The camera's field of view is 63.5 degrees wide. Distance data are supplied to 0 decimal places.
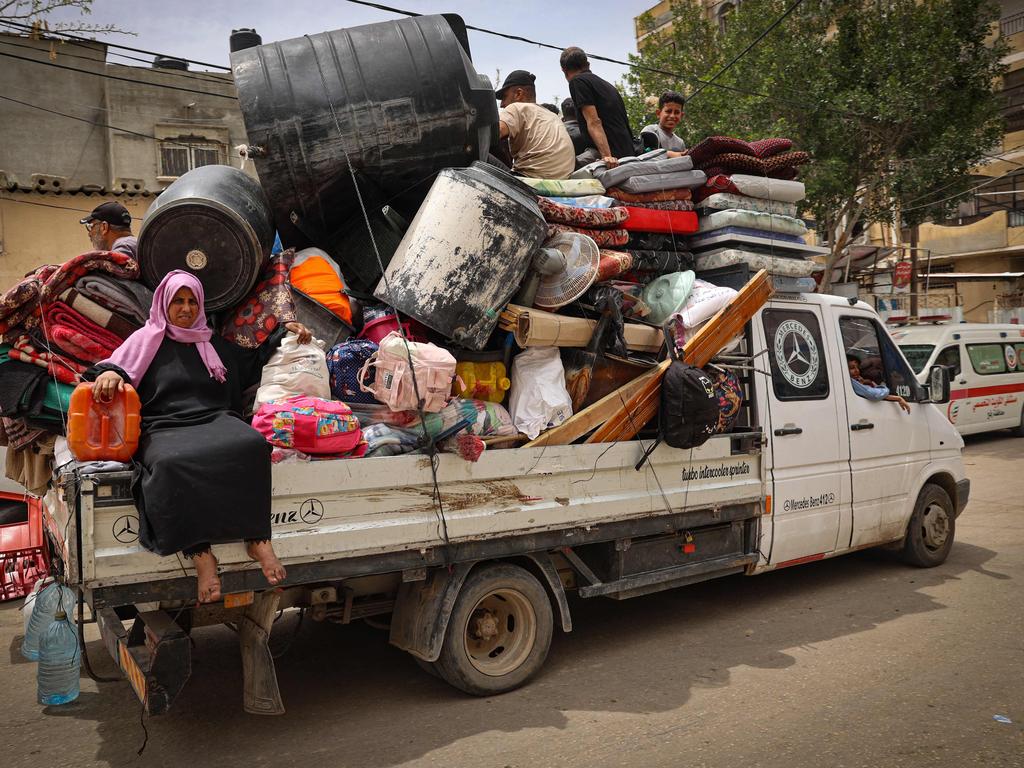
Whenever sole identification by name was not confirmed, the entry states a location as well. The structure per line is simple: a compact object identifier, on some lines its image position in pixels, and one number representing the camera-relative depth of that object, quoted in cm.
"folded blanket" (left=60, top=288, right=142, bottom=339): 350
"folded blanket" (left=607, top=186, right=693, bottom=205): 504
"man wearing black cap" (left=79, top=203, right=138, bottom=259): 477
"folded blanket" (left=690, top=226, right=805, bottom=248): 515
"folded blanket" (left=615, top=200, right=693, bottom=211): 507
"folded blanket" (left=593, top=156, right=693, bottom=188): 503
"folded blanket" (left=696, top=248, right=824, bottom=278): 508
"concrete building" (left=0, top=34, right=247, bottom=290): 1616
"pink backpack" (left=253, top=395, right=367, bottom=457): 329
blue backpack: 375
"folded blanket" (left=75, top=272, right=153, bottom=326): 357
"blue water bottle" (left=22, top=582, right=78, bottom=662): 377
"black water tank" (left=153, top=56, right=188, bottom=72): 1709
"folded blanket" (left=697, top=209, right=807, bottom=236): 512
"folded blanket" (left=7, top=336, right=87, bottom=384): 334
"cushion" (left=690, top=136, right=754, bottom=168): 534
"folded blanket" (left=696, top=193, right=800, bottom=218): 520
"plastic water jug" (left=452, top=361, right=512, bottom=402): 405
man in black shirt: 611
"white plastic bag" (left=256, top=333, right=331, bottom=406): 345
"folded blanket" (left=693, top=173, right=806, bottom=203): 524
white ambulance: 1291
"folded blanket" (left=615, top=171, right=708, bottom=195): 499
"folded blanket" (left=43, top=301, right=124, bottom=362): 342
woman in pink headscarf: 290
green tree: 1376
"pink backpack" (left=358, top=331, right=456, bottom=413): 359
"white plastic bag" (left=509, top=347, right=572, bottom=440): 409
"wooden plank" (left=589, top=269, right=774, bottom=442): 434
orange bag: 396
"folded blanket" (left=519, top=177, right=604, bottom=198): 485
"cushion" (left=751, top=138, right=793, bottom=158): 548
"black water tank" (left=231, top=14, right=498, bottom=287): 407
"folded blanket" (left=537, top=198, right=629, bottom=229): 452
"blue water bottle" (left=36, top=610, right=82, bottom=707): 382
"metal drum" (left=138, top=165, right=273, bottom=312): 371
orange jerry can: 294
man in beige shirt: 543
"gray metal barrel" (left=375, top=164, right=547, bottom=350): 390
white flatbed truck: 311
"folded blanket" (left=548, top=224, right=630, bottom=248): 469
